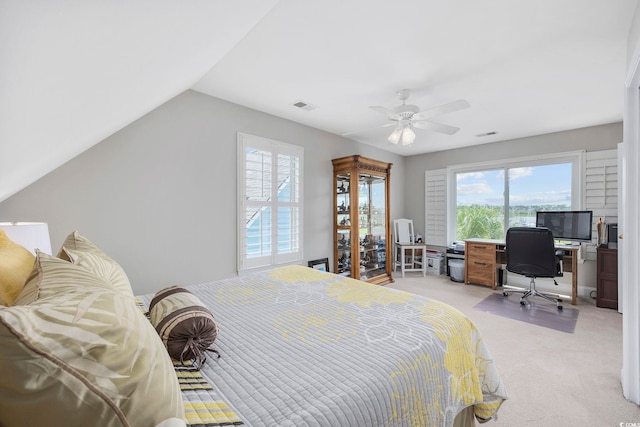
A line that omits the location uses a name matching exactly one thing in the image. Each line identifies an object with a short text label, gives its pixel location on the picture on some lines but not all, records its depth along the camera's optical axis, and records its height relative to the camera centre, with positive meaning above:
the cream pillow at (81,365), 0.40 -0.25
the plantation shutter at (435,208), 5.69 +0.06
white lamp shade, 1.32 -0.11
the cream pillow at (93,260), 1.16 -0.21
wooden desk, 4.55 -0.83
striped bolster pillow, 1.04 -0.45
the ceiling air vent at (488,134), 4.44 +1.26
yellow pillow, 0.80 -0.18
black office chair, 3.66 -0.61
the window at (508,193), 4.47 +0.32
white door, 1.78 -0.17
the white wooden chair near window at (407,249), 5.42 -0.79
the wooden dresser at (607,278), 3.55 -0.89
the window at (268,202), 3.37 +0.12
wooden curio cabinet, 4.43 -0.15
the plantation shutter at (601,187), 3.97 +0.35
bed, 0.43 -0.56
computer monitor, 3.94 -0.20
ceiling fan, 2.71 +0.95
